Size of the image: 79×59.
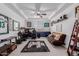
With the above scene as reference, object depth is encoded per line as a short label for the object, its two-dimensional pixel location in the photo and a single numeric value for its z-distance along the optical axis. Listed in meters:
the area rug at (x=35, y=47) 1.57
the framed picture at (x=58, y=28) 2.00
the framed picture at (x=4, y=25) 1.48
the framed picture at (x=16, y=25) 1.62
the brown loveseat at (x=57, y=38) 1.87
